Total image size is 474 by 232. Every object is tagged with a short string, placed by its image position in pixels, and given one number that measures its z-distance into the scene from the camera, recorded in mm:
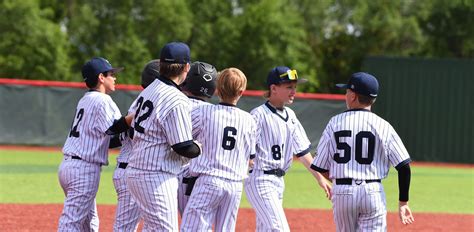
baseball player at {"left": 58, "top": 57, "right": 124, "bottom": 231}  13977
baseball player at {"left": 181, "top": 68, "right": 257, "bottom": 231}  12555
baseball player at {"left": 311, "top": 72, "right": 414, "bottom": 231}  12289
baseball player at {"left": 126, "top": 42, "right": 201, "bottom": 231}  11664
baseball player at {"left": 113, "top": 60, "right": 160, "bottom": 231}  14273
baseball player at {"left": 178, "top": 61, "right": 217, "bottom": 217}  13797
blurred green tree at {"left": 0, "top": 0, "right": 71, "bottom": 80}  61375
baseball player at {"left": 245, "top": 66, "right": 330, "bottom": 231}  14172
